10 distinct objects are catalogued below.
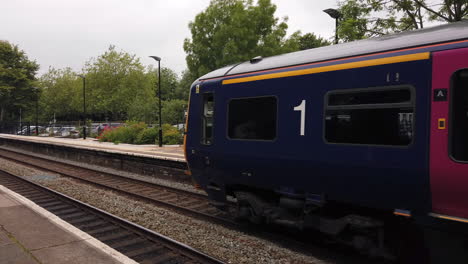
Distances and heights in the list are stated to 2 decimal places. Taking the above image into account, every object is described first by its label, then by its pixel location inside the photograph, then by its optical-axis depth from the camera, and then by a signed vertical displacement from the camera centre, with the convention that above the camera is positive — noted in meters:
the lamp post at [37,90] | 55.36 +5.81
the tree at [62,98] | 59.56 +4.88
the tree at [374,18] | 12.70 +4.40
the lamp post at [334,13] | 13.52 +4.75
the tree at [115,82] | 51.56 +6.96
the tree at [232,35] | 29.97 +8.60
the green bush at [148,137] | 28.27 -0.96
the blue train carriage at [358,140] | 4.09 -0.19
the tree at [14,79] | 55.94 +7.85
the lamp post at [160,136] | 24.78 -0.79
